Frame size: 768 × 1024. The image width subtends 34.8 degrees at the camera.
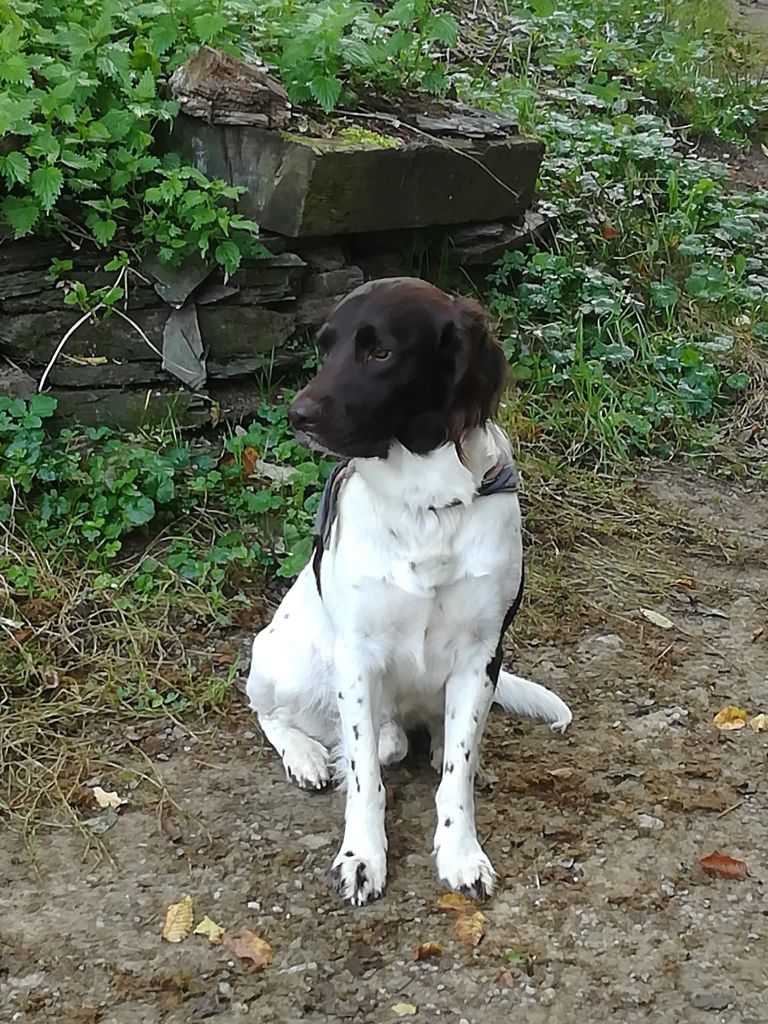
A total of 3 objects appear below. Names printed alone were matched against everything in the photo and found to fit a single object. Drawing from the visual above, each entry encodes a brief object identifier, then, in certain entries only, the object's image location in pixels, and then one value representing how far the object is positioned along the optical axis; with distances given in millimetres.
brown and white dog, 2453
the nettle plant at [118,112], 3768
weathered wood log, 4051
